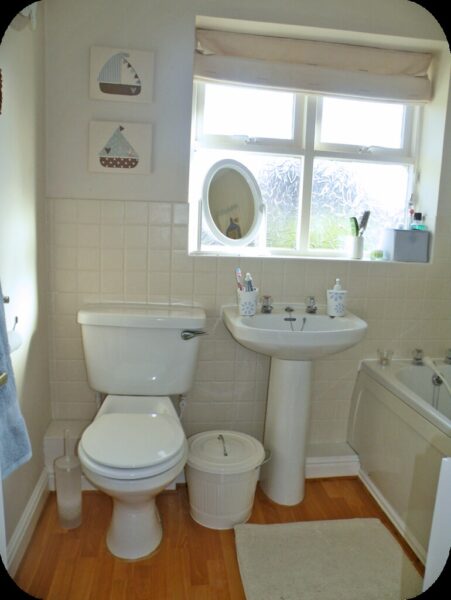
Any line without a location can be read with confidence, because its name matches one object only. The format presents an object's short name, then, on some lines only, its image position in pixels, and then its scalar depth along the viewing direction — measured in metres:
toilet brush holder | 1.89
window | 2.31
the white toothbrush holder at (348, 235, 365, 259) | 2.35
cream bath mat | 1.62
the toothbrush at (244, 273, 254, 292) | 2.03
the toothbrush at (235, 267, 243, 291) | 2.06
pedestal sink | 2.04
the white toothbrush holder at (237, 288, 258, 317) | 2.02
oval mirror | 2.25
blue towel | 1.14
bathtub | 1.75
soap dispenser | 2.11
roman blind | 2.15
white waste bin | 1.90
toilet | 1.59
